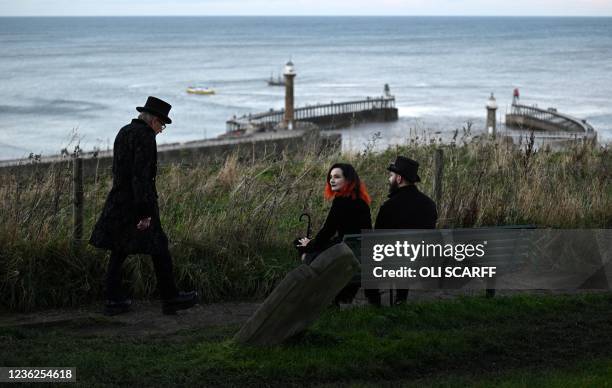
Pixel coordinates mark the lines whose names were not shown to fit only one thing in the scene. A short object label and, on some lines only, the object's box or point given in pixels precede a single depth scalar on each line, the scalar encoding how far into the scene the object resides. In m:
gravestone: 5.86
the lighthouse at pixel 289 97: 38.97
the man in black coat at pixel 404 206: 7.23
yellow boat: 77.38
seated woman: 7.03
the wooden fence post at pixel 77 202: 8.24
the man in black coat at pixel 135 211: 6.99
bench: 7.12
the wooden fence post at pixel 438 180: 9.81
